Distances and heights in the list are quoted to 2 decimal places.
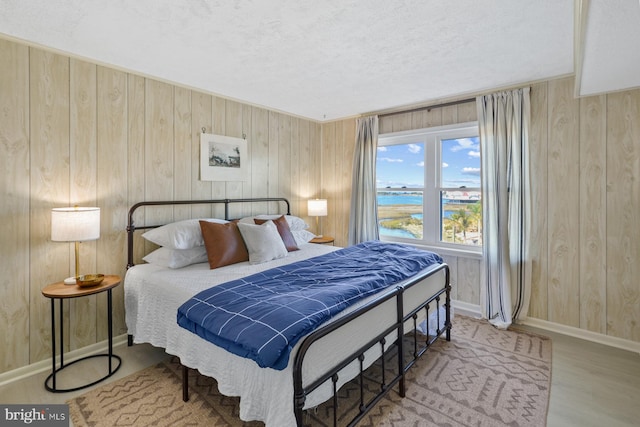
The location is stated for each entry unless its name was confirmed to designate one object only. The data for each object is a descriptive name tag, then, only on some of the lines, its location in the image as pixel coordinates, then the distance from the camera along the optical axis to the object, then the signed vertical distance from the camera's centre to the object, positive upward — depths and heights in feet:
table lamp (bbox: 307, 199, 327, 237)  14.75 +0.18
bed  4.73 -2.56
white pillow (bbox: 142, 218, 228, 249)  8.91 -0.73
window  12.20 +1.05
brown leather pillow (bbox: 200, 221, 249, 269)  8.91 -1.02
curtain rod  11.67 +4.25
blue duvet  4.67 -1.70
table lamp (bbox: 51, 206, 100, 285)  7.37 -0.35
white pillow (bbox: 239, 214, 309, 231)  11.66 -0.42
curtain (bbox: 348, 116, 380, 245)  14.20 +1.32
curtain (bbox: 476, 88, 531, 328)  10.41 +0.24
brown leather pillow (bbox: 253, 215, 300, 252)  10.90 -0.78
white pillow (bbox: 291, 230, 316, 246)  12.10 -1.04
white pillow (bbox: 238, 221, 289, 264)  9.32 -1.01
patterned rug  6.21 -4.21
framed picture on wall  11.32 +2.04
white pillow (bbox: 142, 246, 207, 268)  8.79 -1.37
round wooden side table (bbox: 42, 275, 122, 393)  7.16 -1.99
